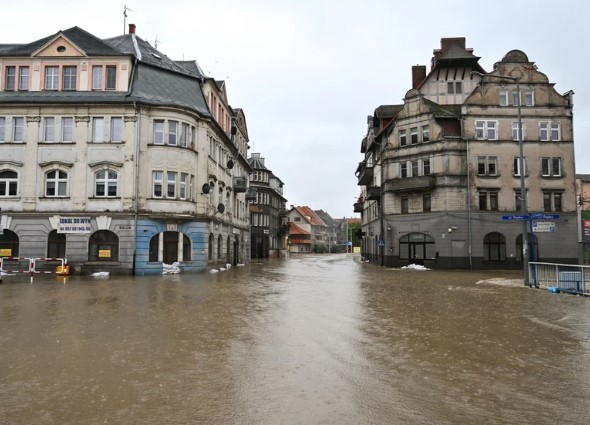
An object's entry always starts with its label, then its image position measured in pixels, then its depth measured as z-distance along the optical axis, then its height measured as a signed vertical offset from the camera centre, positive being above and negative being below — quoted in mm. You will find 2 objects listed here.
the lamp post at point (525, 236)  20391 +444
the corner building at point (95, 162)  27156 +5141
